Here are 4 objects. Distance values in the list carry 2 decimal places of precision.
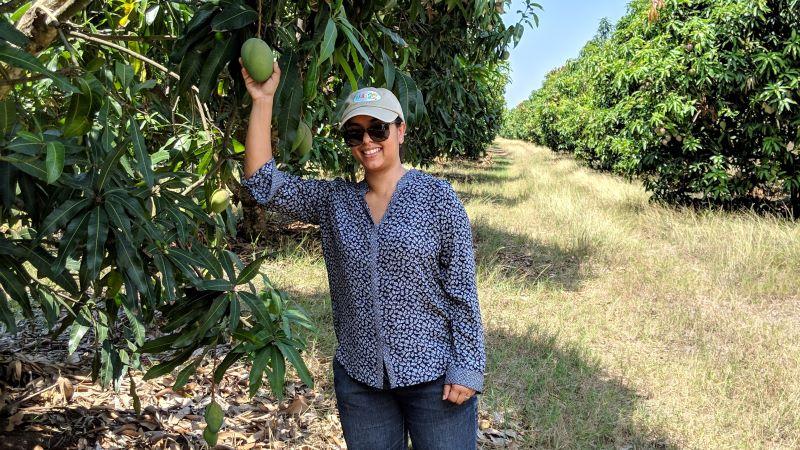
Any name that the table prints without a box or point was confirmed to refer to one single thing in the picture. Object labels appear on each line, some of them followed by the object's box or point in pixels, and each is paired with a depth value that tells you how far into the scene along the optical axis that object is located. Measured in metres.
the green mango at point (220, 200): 1.94
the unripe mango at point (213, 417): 1.81
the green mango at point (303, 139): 1.75
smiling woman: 1.76
